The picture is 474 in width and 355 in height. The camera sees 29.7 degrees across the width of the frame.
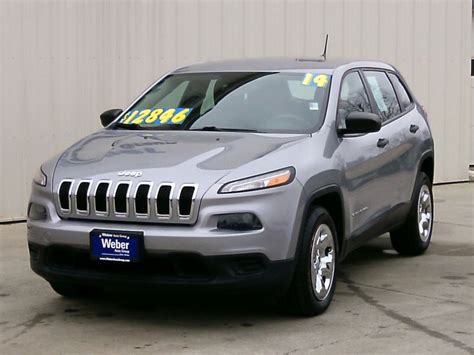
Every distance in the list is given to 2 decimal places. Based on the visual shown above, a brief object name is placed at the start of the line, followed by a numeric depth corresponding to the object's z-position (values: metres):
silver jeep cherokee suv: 5.21
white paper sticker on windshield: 6.28
